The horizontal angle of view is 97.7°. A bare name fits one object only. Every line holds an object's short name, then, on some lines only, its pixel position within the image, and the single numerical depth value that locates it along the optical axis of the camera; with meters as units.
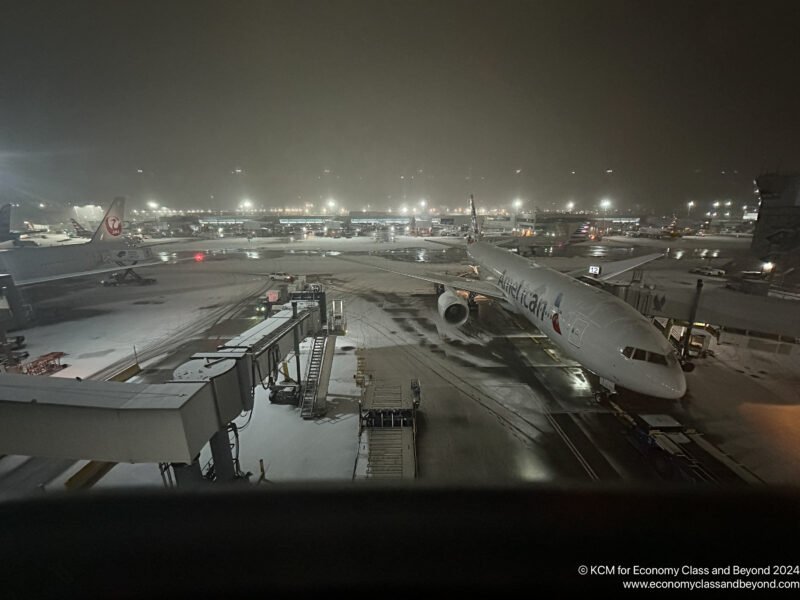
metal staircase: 14.21
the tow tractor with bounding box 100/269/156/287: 39.31
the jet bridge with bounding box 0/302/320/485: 4.94
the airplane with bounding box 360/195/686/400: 11.82
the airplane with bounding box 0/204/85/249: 46.62
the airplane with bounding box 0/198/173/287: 30.00
